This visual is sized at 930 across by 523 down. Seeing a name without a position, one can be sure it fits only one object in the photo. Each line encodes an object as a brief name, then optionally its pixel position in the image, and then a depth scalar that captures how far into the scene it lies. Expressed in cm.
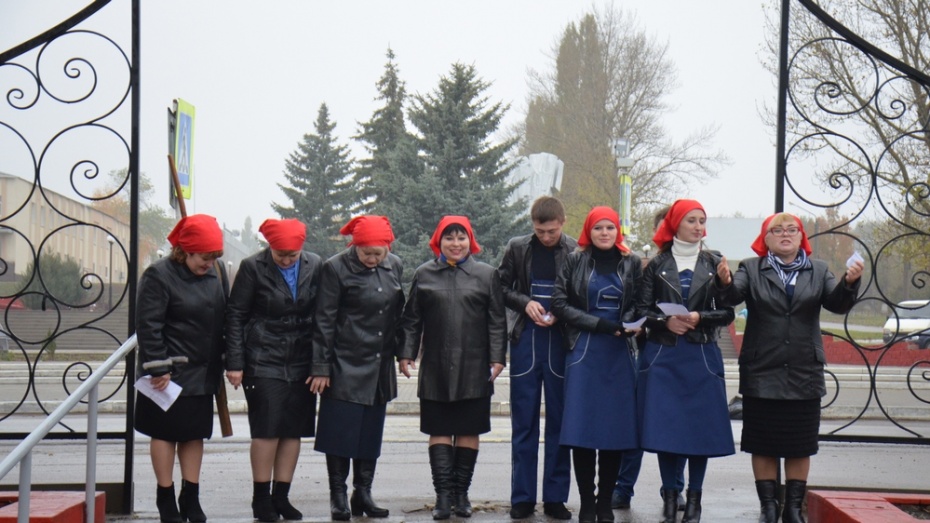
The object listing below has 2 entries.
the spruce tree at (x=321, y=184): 5591
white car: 3238
